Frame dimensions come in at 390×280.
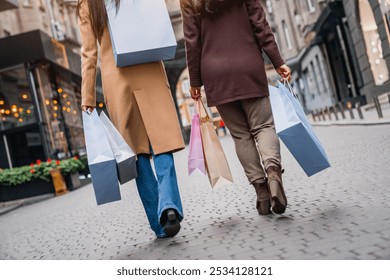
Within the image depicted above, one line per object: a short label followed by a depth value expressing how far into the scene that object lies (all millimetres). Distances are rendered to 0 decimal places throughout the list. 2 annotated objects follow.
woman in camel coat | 3479
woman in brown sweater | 3527
